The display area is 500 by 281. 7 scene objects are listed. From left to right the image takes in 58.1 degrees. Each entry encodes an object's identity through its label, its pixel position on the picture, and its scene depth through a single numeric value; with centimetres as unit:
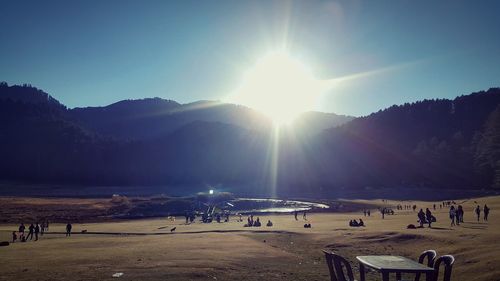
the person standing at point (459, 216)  3717
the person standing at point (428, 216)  3670
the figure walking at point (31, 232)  4253
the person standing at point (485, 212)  4019
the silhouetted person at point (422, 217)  3832
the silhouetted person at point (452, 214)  3717
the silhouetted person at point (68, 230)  4597
